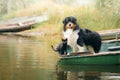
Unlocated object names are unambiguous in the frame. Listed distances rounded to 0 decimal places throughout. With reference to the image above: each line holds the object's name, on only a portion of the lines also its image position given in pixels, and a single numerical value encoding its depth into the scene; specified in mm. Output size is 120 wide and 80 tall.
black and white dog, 8671
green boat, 8601
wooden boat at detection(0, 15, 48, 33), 19407
